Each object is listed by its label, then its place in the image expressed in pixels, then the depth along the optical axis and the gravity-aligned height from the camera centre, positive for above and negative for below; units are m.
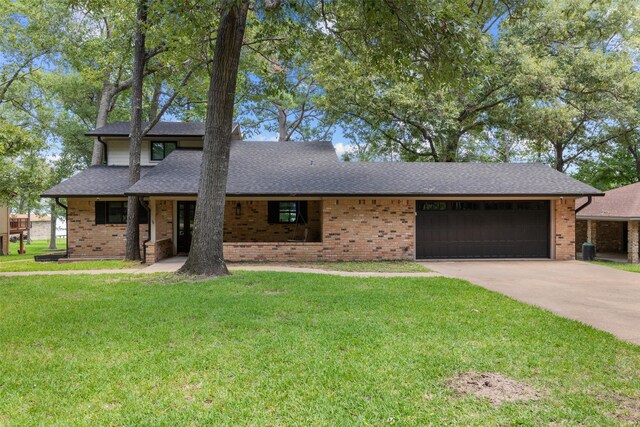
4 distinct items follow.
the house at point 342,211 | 12.91 +0.20
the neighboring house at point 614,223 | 14.47 -0.27
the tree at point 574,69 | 17.67 +6.86
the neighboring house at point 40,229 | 52.56 -1.95
